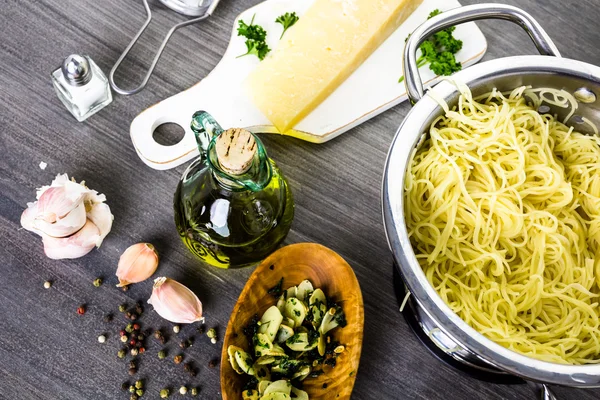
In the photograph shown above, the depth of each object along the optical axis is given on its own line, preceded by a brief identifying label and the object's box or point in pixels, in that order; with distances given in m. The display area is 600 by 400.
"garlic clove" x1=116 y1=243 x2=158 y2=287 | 0.69
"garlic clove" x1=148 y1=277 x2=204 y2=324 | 0.69
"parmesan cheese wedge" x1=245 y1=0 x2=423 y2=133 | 0.72
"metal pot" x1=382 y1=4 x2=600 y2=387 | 0.58
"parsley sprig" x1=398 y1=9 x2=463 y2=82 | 0.72
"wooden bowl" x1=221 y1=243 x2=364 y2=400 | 0.66
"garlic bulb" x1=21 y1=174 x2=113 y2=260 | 0.68
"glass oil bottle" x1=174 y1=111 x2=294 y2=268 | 0.62
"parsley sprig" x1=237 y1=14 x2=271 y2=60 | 0.73
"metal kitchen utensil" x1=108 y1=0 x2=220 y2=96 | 0.74
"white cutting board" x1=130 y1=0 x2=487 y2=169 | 0.72
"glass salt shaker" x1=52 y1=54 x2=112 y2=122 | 0.70
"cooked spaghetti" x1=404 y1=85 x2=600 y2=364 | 0.63
